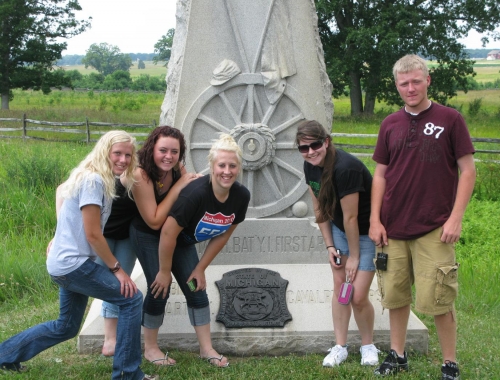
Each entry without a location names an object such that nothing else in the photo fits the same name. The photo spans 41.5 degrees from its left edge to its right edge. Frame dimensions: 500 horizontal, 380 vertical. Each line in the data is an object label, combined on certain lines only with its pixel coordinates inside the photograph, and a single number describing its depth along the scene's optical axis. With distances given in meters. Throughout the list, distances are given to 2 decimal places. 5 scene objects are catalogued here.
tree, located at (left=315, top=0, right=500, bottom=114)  23.95
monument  5.29
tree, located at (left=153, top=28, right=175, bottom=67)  47.13
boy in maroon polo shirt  3.78
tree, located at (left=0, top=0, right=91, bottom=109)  28.42
